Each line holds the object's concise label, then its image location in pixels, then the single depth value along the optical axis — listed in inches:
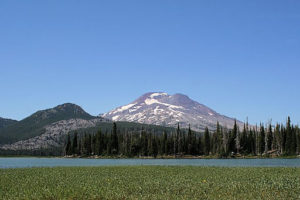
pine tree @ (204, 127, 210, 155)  7140.8
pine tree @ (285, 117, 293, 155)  6087.6
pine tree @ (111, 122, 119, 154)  7675.7
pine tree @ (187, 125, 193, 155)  7232.3
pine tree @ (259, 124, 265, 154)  6659.0
